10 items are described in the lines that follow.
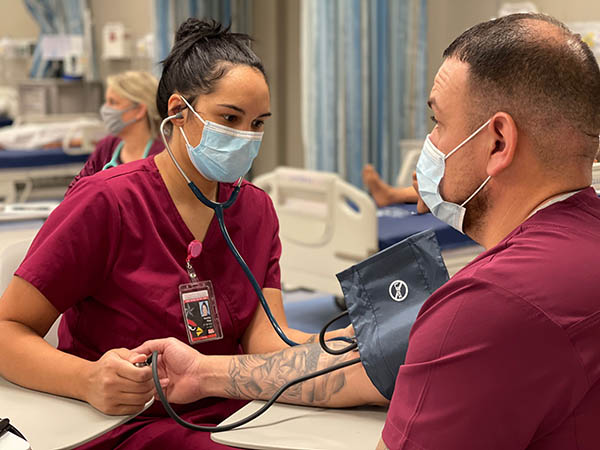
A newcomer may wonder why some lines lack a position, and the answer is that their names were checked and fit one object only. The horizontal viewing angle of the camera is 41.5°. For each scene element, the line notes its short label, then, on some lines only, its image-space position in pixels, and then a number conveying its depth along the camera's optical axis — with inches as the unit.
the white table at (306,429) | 48.7
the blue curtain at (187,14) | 224.7
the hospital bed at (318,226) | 144.9
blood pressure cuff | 51.4
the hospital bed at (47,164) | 242.7
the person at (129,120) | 135.6
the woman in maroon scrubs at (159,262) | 57.8
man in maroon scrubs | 37.6
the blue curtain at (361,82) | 211.3
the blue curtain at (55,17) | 308.1
